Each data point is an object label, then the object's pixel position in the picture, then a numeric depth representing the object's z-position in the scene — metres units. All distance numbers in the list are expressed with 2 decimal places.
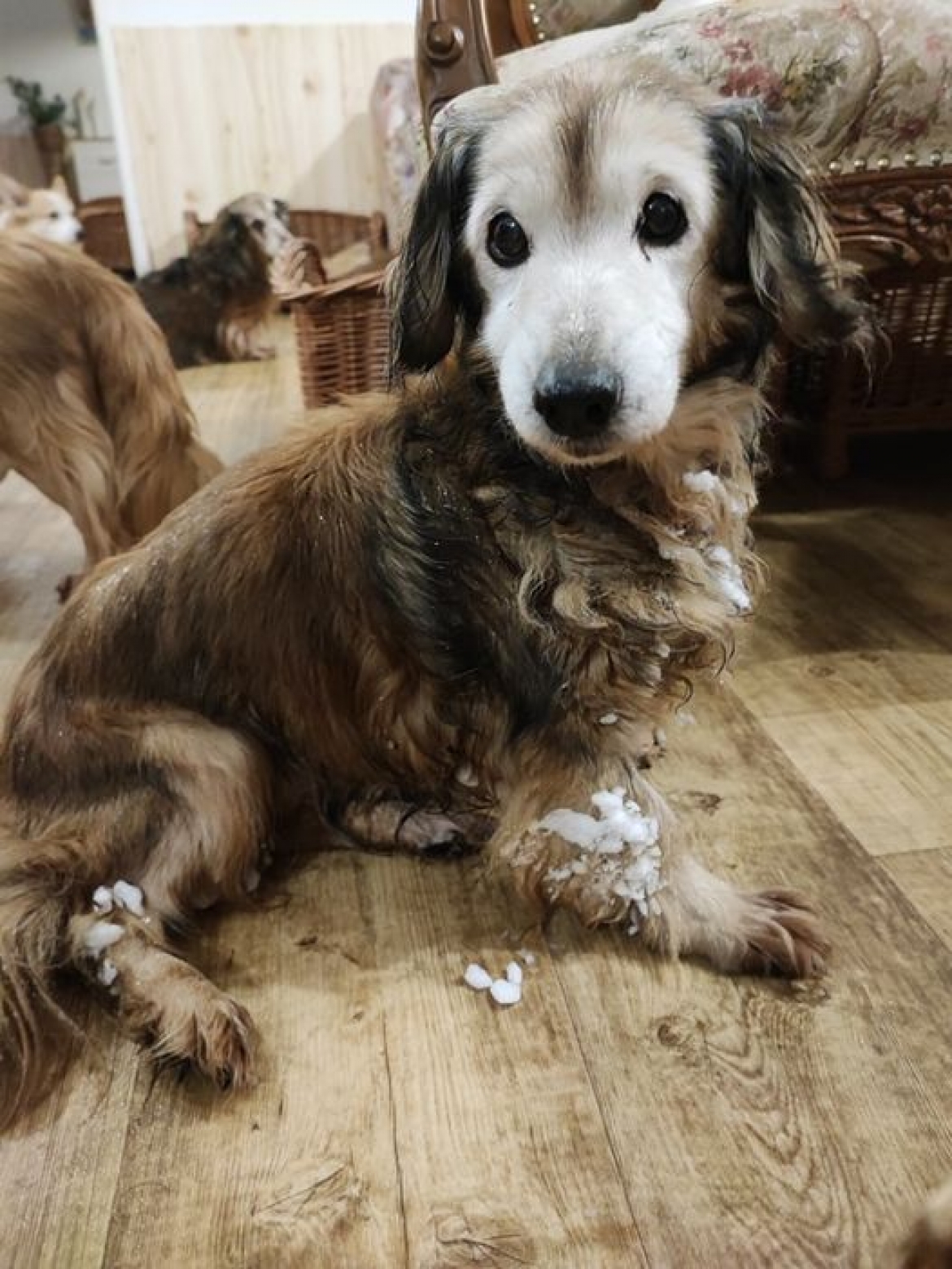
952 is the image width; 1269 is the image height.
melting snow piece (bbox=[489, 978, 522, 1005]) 0.46
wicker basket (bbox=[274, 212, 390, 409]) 1.00
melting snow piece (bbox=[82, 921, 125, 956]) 0.45
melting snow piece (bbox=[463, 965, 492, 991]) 0.47
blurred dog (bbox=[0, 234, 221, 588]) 0.76
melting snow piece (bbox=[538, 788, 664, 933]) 0.46
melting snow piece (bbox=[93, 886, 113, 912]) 0.46
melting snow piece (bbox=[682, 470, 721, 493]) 0.45
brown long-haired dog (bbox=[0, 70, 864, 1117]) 0.40
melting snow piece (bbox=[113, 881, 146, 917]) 0.47
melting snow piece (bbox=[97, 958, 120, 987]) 0.45
